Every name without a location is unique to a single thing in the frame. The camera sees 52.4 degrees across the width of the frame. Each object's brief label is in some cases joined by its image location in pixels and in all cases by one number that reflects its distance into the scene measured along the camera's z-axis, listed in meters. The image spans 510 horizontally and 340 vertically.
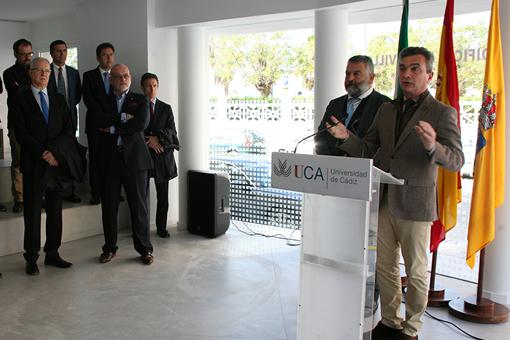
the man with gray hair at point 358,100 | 3.25
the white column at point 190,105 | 5.79
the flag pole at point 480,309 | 3.50
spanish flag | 3.55
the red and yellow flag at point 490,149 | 3.48
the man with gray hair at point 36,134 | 4.20
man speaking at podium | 2.77
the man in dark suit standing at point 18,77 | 5.17
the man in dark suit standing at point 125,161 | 4.50
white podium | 2.36
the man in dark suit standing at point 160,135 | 5.32
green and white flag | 3.81
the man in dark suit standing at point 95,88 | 4.90
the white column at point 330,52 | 4.67
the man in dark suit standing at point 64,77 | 5.23
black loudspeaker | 5.55
